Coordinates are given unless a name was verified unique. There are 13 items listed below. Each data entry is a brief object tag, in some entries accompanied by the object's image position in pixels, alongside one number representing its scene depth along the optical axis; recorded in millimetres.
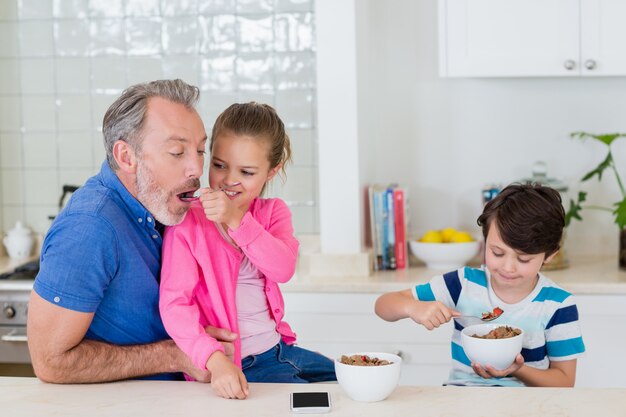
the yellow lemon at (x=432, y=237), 3393
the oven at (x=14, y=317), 3320
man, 1854
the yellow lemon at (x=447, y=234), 3400
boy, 1987
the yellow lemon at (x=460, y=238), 3370
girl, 1902
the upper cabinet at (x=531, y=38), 3188
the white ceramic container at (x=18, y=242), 3840
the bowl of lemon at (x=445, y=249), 3332
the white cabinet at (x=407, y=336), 3062
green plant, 3207
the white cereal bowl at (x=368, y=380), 1629
